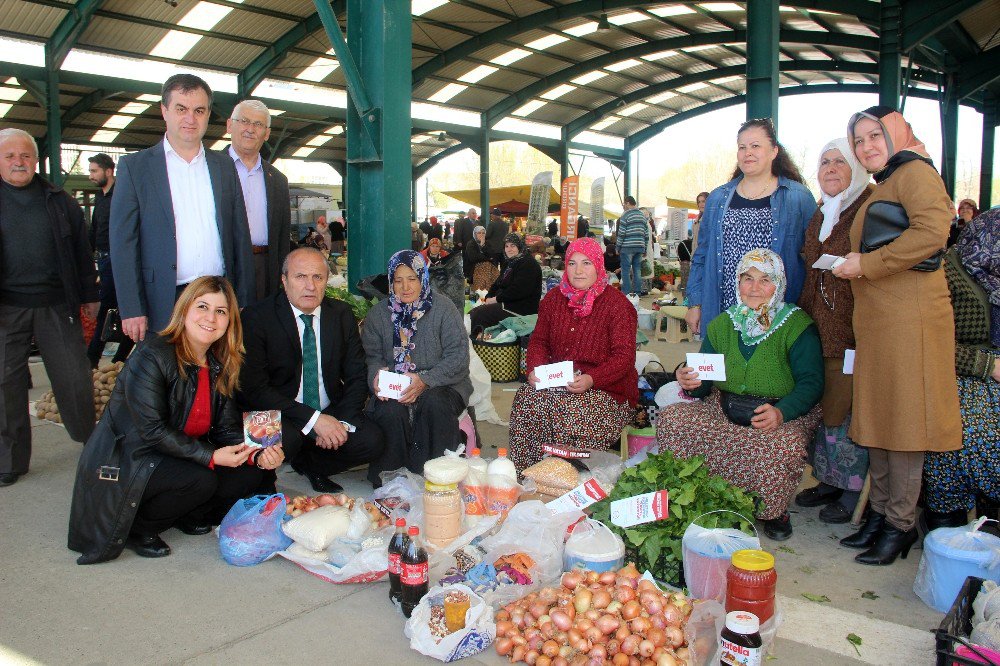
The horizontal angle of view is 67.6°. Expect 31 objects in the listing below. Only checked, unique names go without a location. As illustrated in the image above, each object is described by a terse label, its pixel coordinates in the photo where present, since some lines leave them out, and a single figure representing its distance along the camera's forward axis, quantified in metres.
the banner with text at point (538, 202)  17.84
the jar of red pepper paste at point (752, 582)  2.29
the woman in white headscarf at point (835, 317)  3.42
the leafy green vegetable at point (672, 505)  2.81
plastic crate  1.96
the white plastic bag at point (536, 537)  2.76
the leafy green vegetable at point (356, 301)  4.81
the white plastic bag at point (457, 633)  2.33
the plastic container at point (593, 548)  2.69
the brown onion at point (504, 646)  2.34
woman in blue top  3.67
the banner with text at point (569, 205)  17.16
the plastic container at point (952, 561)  2.55
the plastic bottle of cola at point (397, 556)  2.63
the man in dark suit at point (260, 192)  4.01
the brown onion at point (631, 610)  2.29
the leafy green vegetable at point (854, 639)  2.45
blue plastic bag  3.04
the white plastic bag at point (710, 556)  2.58
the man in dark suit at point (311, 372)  3.64
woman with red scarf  3.79
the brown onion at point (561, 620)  2.33
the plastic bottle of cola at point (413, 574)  2.55
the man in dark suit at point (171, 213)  3.44
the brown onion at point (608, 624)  2.27
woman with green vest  3.22
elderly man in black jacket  3.87
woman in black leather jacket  2.94
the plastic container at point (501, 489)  3.19
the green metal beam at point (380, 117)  4.97
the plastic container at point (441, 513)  3.01
